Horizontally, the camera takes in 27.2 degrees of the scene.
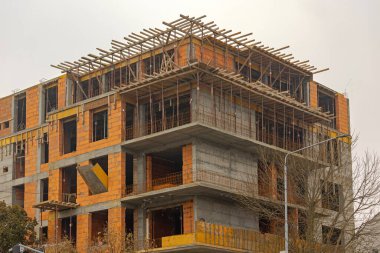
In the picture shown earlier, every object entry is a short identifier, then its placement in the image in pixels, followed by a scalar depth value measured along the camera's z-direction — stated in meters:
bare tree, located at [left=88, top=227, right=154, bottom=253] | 52.38
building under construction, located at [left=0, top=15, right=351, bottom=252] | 56.84
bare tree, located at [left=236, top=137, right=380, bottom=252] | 47.19
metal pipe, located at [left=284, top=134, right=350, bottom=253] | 40.84
